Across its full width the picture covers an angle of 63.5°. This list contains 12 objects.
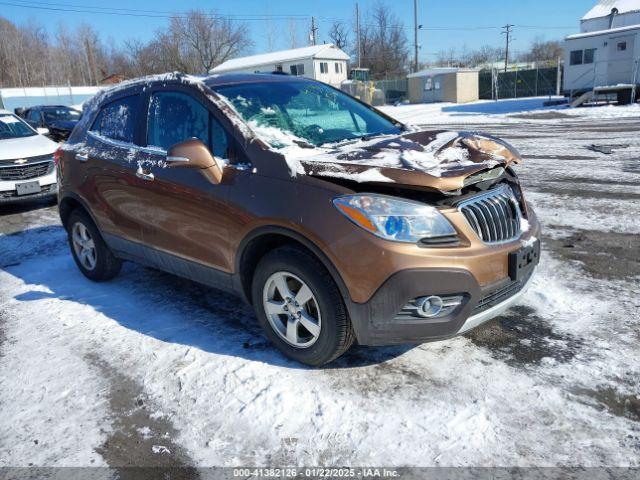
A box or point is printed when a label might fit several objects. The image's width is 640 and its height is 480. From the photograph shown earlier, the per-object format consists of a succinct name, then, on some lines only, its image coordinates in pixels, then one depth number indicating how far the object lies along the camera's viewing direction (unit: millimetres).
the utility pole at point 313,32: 66812
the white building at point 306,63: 50906
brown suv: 2822
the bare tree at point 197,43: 57594
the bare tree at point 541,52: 84288
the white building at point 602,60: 27453
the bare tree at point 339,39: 78438
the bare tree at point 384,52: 73938
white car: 8492
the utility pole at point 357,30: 60812
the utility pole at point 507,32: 73375
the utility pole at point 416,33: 50625
